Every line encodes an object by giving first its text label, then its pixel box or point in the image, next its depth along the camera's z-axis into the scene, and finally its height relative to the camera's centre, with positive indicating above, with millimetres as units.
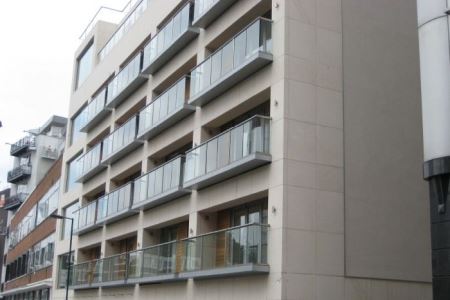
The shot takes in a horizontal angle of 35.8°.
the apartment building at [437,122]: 15211 +4468
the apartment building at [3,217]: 87450 +11893
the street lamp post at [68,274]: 32791 +1765
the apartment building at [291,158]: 18203 +4522
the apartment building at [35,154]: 74812 +16908
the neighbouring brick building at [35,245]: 44250 +4837
